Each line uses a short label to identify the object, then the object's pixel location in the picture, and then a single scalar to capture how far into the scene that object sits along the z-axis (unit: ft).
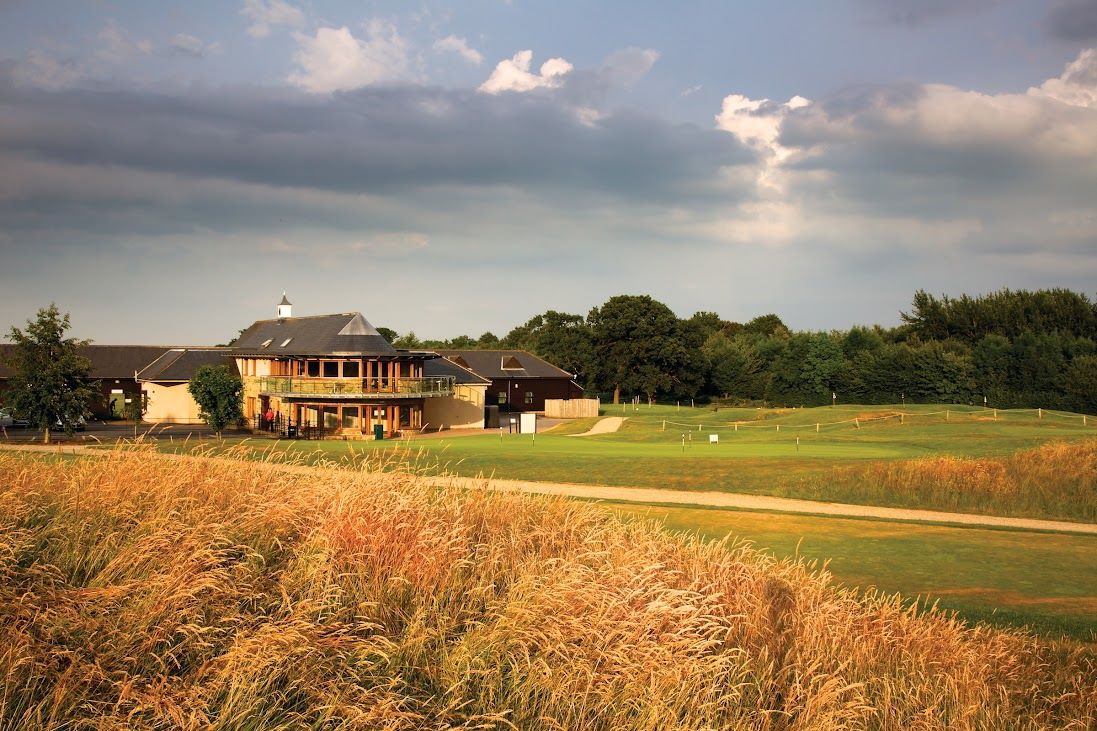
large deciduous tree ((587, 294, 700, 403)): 263.70
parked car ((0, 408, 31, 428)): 160.08
